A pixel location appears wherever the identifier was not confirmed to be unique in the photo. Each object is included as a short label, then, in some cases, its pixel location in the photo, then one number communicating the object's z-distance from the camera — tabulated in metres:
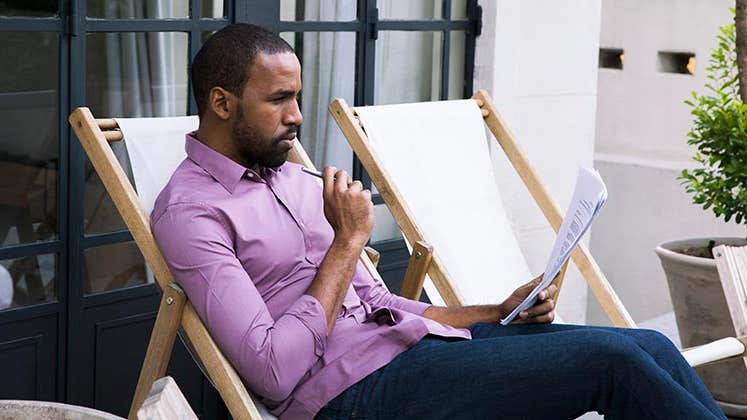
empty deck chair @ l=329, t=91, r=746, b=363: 6.12
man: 4.38
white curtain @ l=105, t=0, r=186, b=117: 6.07
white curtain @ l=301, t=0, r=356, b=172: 7.24
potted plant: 7.91
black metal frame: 5.76
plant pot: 7.90
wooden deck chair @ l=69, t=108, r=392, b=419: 4.52
